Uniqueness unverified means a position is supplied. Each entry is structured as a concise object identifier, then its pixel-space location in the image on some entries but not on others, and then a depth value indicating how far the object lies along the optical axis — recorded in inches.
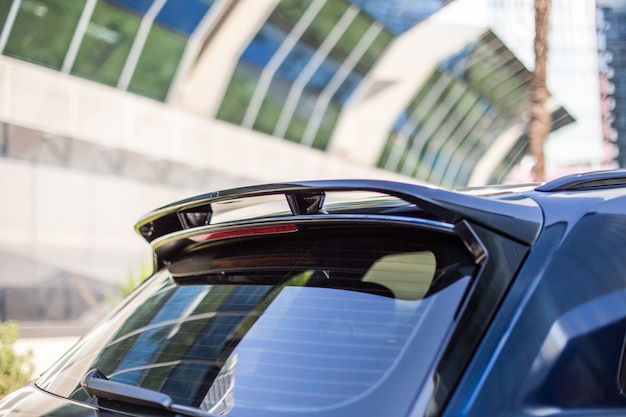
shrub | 225.5
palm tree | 640.4
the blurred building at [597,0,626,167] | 2493.8
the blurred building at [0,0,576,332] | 616.1
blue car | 67.9
